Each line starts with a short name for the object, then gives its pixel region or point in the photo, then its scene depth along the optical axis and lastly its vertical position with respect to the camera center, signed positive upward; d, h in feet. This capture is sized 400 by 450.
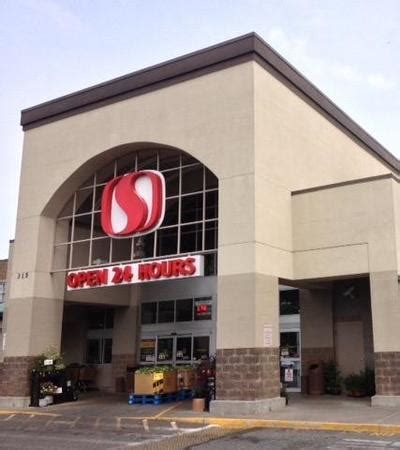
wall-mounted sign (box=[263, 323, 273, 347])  58.54 +3.52
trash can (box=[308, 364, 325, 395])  71.00 -0.75
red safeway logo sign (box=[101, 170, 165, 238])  68.23 +18.42
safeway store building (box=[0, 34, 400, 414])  59.36 +16.03
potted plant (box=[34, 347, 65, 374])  71.53 +0.84
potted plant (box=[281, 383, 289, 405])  61.37 -2.16
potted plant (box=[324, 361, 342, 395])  70.44 -0.61
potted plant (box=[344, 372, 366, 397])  67.36 -1.19
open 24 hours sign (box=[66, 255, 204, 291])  63.05 +10.45
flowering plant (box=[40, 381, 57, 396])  70.38 -2.06
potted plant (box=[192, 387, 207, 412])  58.39 -2.89
